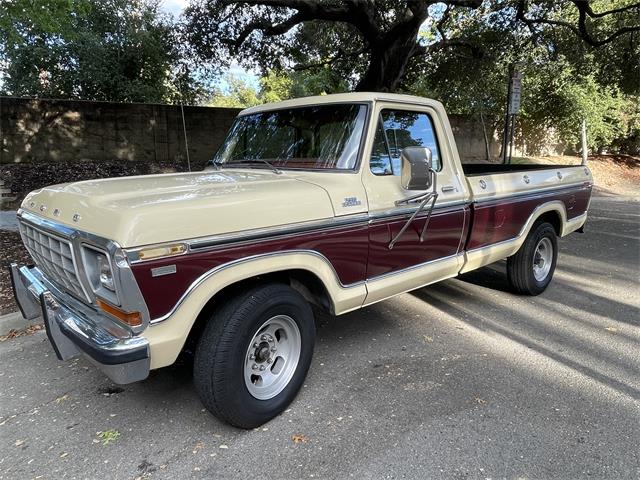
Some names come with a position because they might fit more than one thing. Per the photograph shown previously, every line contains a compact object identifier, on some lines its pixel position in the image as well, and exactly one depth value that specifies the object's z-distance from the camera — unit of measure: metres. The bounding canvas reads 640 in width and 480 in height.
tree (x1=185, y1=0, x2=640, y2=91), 10.27
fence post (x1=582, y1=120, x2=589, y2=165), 16.20
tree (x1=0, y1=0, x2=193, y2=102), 12.95
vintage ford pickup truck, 2.30
